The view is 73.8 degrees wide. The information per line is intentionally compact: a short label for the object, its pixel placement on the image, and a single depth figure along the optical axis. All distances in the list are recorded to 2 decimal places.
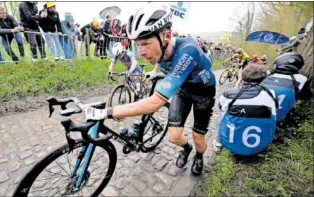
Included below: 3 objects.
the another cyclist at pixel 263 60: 12.59
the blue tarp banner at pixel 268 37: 5.67
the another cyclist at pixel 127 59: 5.34
